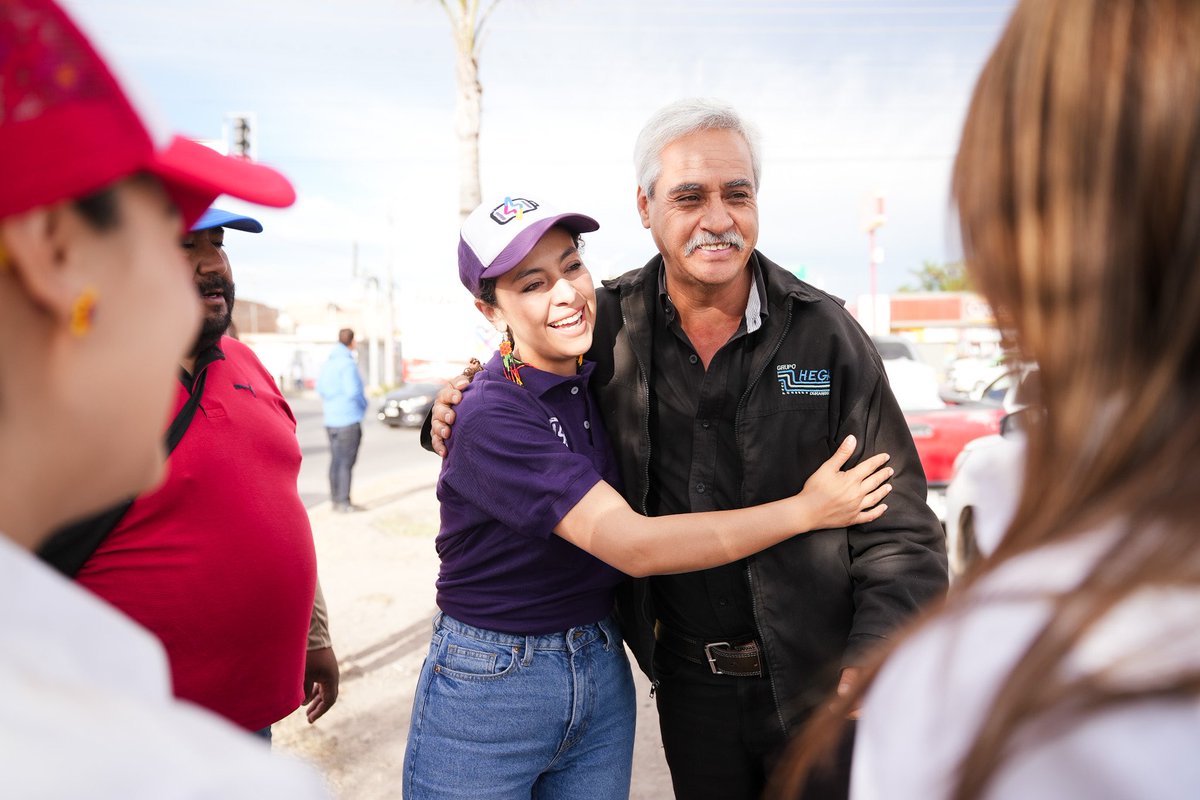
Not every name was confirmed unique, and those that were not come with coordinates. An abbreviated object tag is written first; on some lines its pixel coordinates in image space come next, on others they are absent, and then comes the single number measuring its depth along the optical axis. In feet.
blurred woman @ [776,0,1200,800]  1.89
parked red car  23.77
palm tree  28.19
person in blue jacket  32.12
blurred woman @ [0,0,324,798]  1.92
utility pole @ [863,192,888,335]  88.69
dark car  72.79
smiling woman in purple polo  6.56
